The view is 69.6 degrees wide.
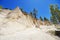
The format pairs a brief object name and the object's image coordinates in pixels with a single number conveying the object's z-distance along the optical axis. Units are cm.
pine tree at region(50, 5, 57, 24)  1359
